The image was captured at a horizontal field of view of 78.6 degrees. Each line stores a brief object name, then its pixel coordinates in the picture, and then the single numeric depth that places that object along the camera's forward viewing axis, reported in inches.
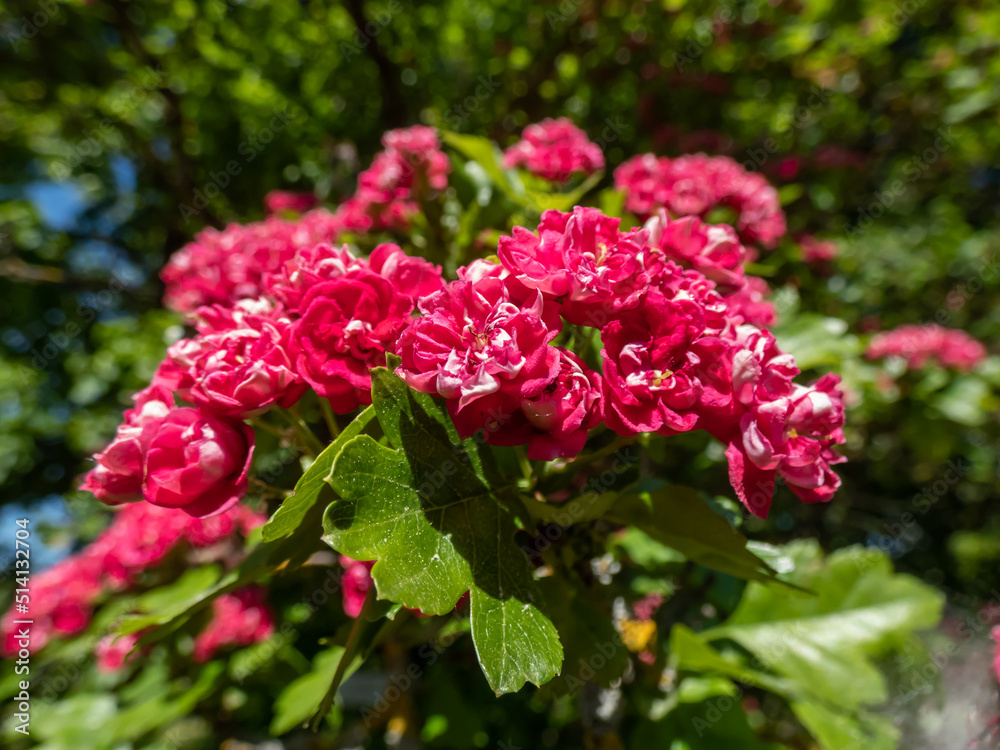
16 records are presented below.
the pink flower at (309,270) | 3.1
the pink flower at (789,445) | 2.7
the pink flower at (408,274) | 3.1
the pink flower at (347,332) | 2.9
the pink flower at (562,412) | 2.5
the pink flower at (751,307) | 3.6
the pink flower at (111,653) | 7.3
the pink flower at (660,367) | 2.6
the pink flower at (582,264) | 2.6
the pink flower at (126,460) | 2.9
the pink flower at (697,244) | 3.4
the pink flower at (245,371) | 2.8
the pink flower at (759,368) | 2.7
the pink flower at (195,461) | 2.8
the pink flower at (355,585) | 4.4
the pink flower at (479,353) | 2.4
